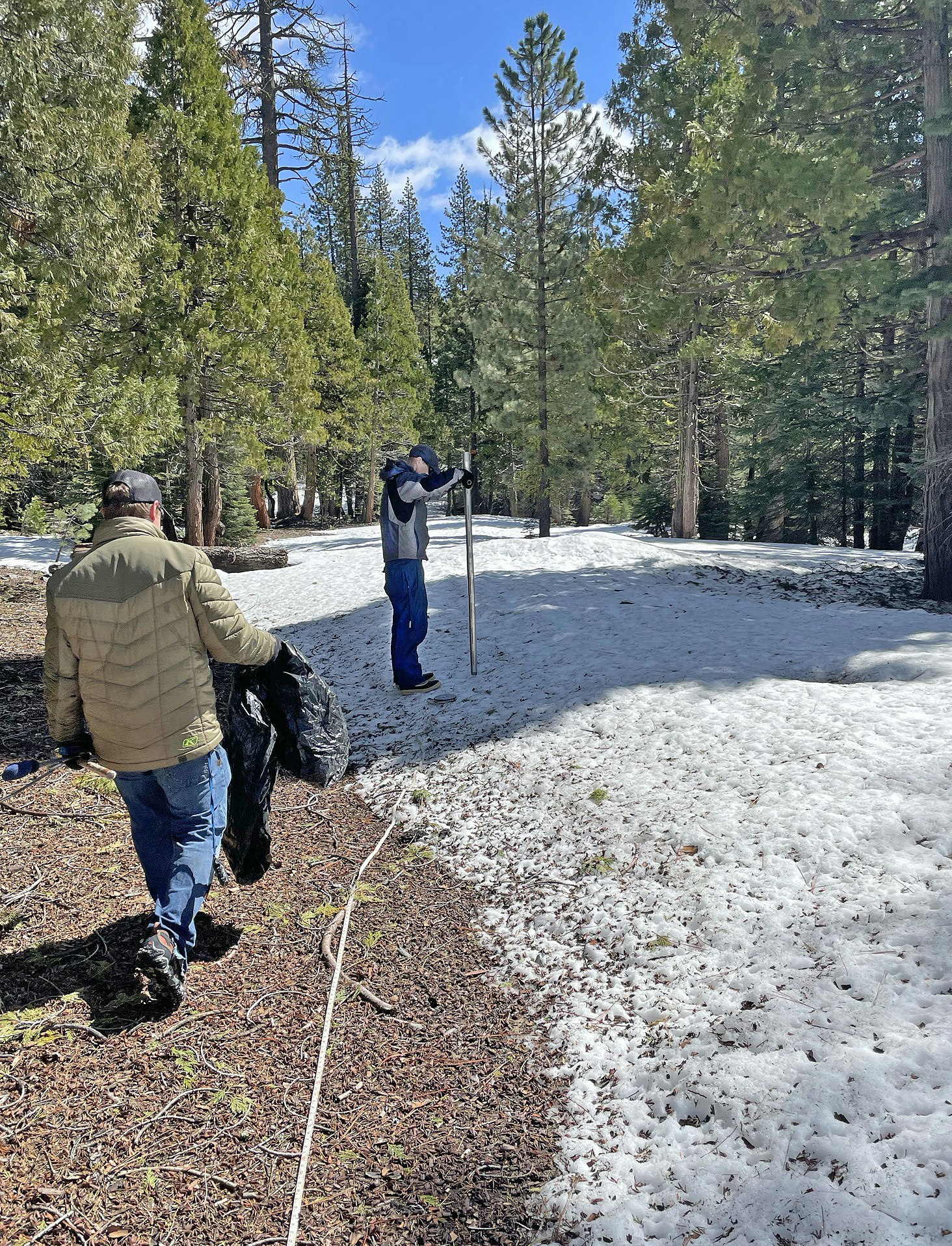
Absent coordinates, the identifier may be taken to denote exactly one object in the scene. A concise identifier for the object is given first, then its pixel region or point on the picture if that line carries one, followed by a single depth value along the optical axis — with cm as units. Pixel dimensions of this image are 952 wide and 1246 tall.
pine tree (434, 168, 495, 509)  3312
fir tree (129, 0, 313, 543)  1298
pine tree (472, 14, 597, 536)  1691
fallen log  1468
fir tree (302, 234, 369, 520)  2488
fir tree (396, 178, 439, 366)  4669
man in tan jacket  297
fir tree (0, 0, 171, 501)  730
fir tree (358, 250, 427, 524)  2780
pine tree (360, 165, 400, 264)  4462
